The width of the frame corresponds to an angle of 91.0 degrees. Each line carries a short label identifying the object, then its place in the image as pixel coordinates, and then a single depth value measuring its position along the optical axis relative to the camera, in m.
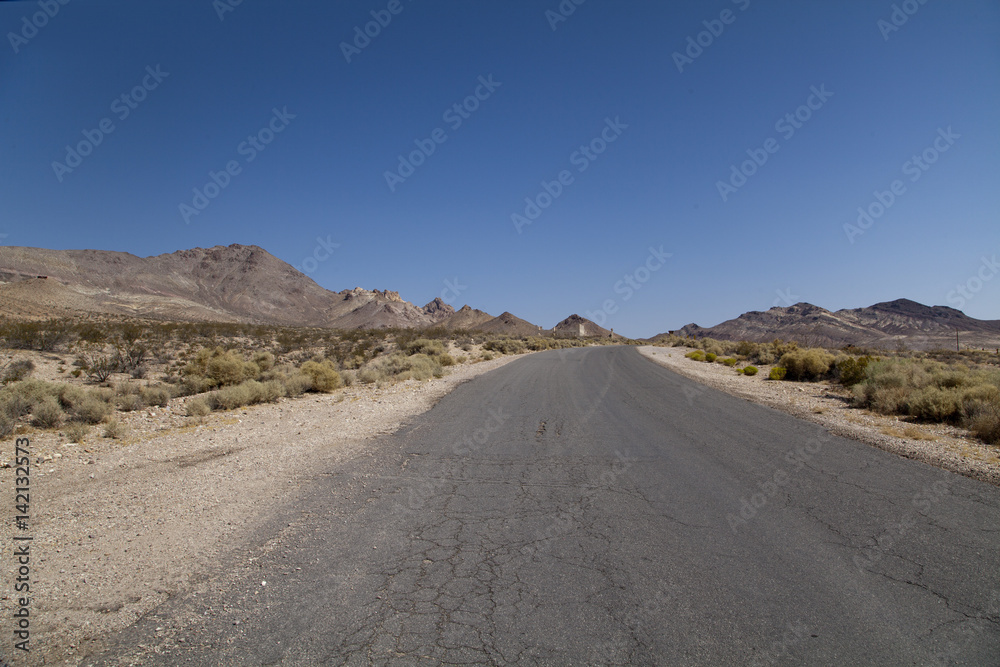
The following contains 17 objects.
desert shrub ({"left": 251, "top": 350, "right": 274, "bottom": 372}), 22.99
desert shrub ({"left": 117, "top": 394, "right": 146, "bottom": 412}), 12.95
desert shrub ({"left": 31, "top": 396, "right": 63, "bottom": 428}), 10.34
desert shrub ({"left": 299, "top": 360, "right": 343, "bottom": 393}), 17.61
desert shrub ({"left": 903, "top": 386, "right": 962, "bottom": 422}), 10.90
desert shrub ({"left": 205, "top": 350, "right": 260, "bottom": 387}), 16.78
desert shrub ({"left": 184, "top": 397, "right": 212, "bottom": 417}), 12.50
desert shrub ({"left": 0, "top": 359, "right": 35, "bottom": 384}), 17.39
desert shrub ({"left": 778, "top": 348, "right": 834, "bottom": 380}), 20.66
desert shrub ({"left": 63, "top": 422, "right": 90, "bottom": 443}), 9.46
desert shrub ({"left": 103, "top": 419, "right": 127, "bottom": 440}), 9.91
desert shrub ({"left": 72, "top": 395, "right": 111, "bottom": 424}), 11.04
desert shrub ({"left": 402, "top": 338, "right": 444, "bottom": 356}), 34.50
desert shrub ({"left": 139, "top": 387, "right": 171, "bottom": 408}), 13.91
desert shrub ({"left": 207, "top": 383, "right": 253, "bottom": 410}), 13.55
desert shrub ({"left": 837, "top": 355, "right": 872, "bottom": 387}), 17.11
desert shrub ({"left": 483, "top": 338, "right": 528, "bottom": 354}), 48.96
